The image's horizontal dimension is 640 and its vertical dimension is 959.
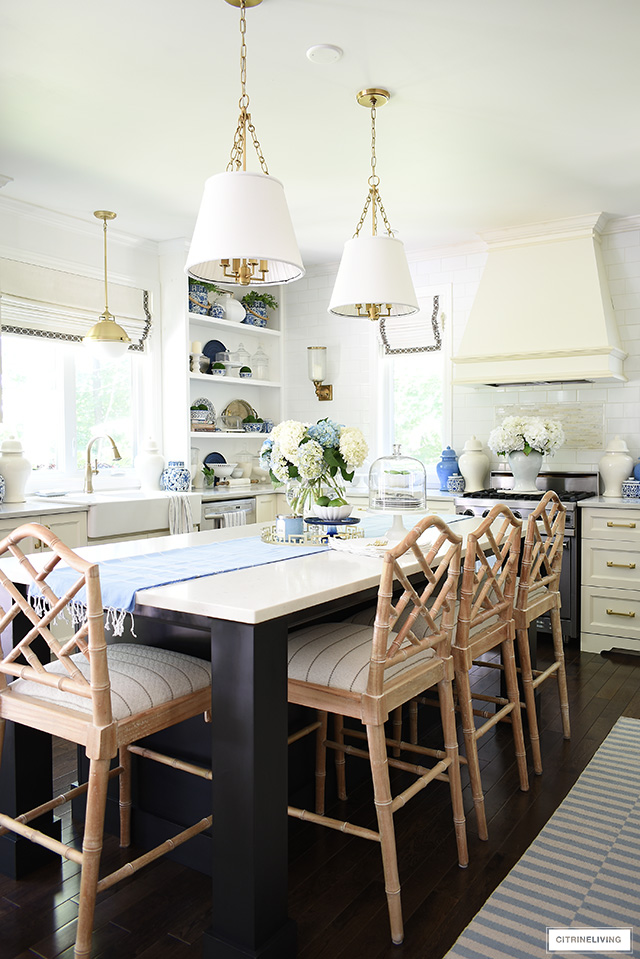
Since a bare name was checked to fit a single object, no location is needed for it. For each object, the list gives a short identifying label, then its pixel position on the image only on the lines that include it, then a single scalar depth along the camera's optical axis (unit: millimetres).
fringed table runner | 1852
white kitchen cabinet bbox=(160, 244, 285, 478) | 5266
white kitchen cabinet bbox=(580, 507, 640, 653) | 4312
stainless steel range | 4449
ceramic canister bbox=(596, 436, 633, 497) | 4703
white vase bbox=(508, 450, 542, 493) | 4891
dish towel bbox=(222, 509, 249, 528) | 5219
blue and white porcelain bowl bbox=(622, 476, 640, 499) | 4607
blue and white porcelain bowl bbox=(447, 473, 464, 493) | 5312
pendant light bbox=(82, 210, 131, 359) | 4484
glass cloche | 2531
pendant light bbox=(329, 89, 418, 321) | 2799
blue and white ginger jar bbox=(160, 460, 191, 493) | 5102
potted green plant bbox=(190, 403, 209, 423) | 5477
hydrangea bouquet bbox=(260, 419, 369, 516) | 2637
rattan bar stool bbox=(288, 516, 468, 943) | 1851
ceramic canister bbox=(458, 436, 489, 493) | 5250
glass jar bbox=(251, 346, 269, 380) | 6129
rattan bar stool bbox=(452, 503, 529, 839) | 2301
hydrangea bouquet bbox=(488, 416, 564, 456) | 4797
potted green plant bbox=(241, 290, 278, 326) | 5941
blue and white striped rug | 1815
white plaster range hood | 4602
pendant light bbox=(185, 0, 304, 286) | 2104
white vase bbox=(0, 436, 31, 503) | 4066
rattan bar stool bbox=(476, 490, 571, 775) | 2770
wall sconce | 6004
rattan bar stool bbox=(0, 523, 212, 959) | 1650
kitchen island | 1656
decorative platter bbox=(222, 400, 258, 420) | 6004
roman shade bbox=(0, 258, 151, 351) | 4375
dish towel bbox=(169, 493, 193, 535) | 4730
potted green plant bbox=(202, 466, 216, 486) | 5598
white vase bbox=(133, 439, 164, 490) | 5109
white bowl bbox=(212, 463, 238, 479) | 5688
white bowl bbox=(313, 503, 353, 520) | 2807
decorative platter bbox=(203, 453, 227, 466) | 5758
